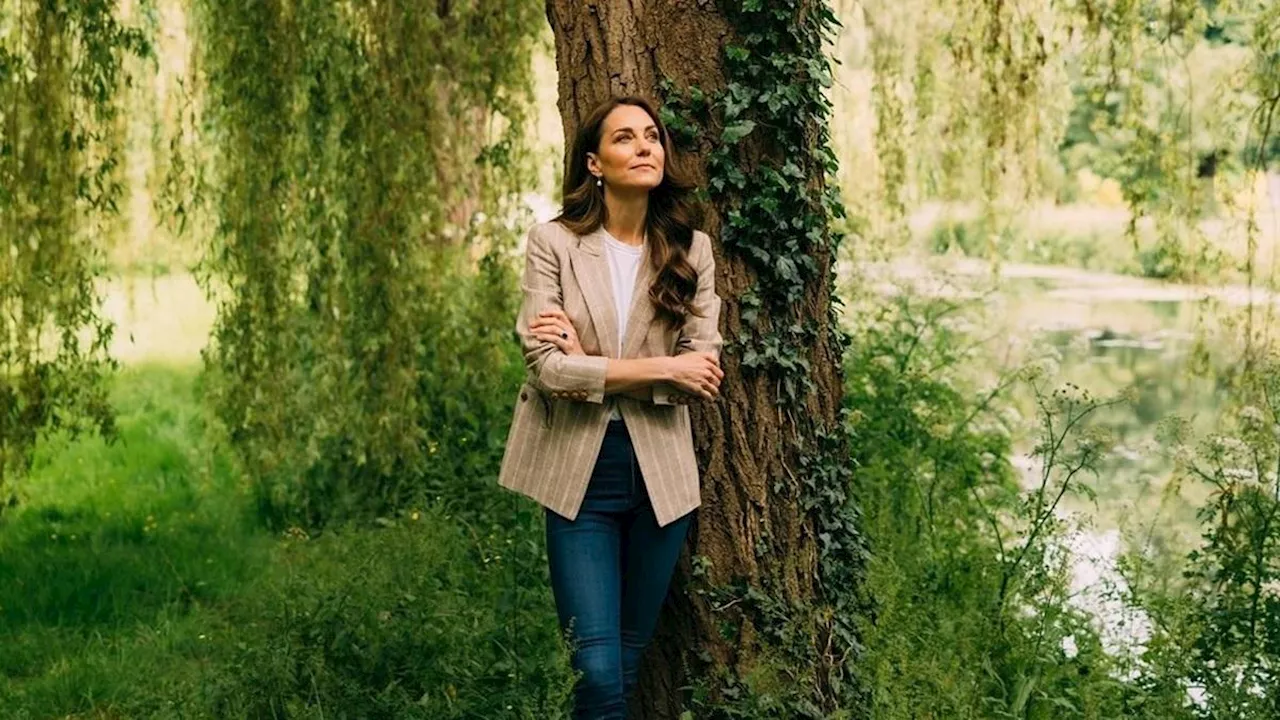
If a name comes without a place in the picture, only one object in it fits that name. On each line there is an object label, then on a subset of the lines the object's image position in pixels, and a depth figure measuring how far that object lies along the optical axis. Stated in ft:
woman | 10.69
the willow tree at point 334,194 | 18.88
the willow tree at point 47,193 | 16.88
